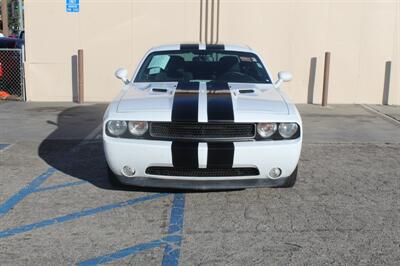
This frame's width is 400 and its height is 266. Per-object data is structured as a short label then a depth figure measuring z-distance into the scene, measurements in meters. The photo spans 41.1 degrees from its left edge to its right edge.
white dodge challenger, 4.69
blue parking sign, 12.38
